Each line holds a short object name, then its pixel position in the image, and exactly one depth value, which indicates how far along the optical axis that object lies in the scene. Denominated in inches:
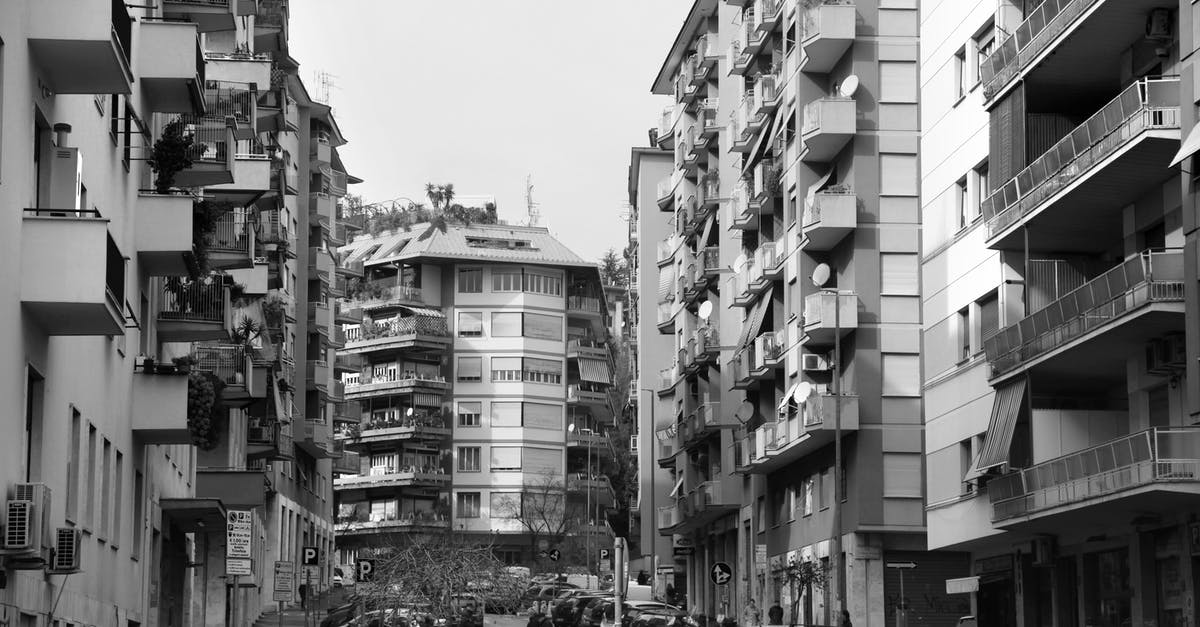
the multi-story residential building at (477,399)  4741.6
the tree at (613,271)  6269.7
